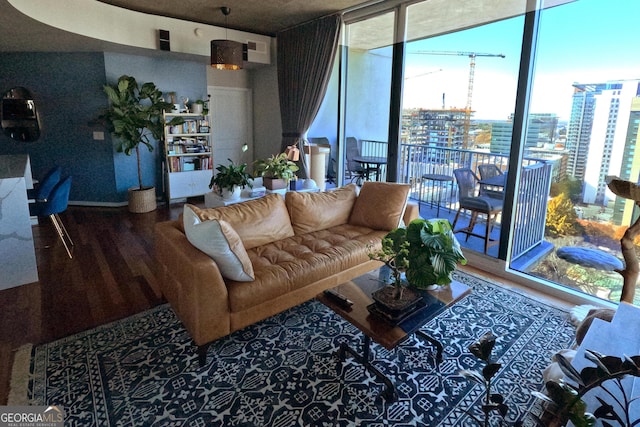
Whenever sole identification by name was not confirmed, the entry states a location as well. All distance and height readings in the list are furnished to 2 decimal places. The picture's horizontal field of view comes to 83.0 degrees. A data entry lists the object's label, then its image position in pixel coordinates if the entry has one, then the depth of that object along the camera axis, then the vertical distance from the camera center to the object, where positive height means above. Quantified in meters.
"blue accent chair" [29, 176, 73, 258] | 3.59 -0.68
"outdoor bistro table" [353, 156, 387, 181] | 6.06 -0.35
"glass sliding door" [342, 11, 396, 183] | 4.77 +0.82
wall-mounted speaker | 5.04 +1.34
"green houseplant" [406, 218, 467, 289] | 2.07 -0.64
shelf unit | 5.88 -0.31
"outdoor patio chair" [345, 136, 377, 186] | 6.51 -0.46
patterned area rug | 1.83 -1.34
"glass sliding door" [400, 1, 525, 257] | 3.41 +0.61
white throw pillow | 2.16 -0.64
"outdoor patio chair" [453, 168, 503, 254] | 3.70 -0.63
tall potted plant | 5.18 +0.26
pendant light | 4.19 +0.96
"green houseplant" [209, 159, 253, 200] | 3.48 -0.41
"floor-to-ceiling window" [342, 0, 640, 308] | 2.80 +0.30
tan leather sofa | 2.13 -0.83
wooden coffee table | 1.83 -0.93
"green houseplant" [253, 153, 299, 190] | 3.91 -0.35
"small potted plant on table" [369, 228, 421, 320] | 1.92 -0.82
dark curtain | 4.93 +0.99
